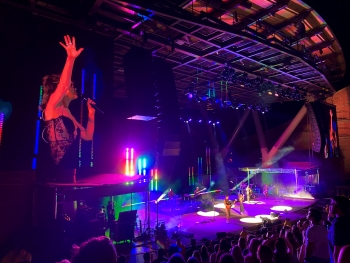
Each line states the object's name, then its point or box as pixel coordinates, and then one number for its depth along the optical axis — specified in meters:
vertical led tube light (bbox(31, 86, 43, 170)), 5.70
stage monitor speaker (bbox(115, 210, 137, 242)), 7.33
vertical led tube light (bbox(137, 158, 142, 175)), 16.38
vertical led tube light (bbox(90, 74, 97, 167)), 6.66
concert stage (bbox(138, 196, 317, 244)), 9.52
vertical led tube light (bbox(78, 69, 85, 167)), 6.54
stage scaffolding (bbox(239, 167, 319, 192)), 16.24
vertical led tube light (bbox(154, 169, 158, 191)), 18.18
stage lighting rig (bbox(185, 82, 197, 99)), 12.97
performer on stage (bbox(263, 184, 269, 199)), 16.70
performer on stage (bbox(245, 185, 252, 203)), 15.58
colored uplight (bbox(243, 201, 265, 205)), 15.06
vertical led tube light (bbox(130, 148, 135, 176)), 15.74
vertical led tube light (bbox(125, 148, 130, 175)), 15.46
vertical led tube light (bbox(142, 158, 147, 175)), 16.57
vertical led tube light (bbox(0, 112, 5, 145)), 5.38
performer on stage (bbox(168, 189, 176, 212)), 13.52
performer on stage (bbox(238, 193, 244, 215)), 12.29
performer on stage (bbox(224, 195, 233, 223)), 10.90
